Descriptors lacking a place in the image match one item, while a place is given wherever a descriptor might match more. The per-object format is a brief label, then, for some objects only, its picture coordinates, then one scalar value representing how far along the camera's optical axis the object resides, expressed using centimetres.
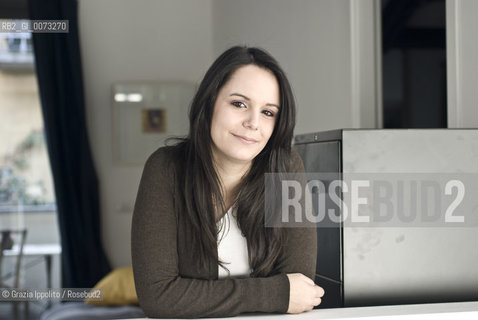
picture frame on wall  462
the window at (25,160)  445
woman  131
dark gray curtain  439
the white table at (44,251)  442
